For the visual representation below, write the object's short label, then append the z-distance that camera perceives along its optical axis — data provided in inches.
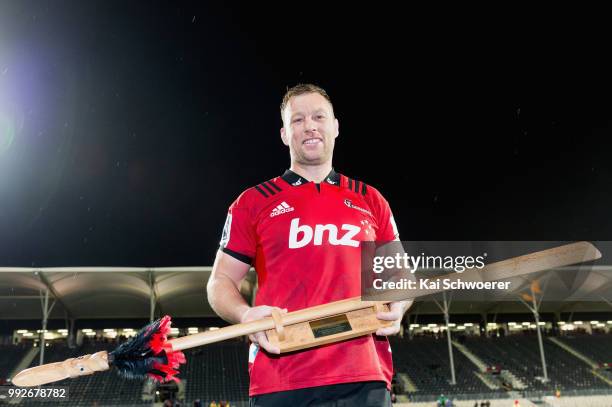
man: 119.3
